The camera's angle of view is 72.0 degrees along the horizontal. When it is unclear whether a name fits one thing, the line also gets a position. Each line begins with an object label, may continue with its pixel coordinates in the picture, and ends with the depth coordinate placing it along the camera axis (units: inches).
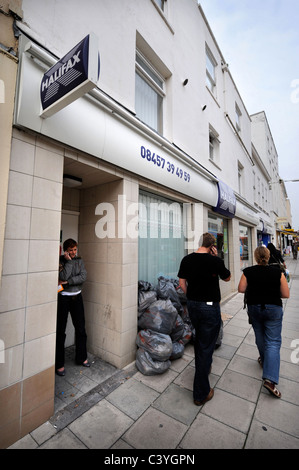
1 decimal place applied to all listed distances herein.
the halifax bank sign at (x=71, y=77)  62.7
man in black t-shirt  94.3
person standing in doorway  113.5
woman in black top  102.9
